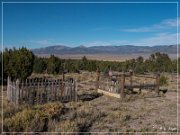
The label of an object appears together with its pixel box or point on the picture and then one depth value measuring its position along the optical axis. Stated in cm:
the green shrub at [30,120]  452
